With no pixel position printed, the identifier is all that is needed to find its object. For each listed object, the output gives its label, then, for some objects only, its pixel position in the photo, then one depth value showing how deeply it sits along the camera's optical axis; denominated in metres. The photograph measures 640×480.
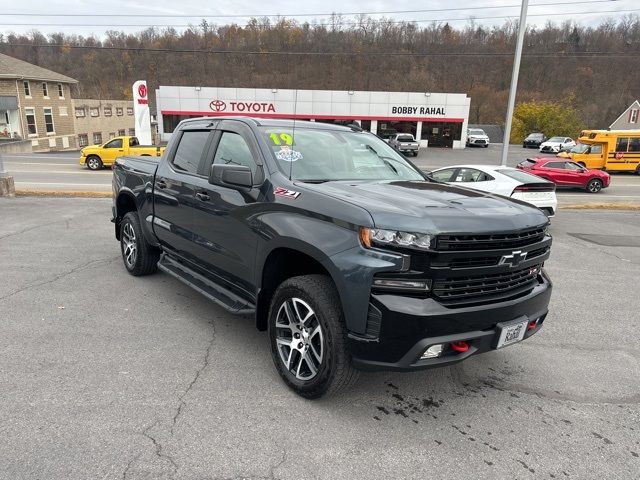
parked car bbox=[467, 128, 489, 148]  49.72
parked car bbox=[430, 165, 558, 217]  10.23
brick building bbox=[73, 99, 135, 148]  52.45
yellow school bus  25.86
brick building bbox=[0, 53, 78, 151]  43.06
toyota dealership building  45.78
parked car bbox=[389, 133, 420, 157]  37.31
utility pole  14.04
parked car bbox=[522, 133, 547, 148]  50.59
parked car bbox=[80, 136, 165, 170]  23.92
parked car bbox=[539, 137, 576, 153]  43.35
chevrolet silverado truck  2.69
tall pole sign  22.19
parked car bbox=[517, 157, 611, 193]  19.62
